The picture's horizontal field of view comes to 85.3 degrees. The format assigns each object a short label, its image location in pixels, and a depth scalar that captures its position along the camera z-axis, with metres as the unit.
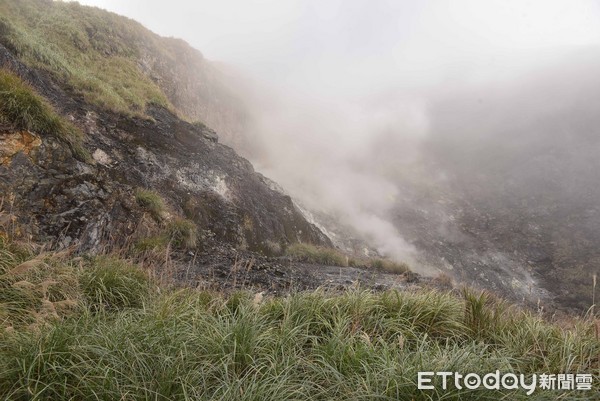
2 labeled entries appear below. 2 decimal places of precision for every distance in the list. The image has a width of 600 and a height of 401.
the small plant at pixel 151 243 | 6.98
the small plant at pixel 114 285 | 3.40
